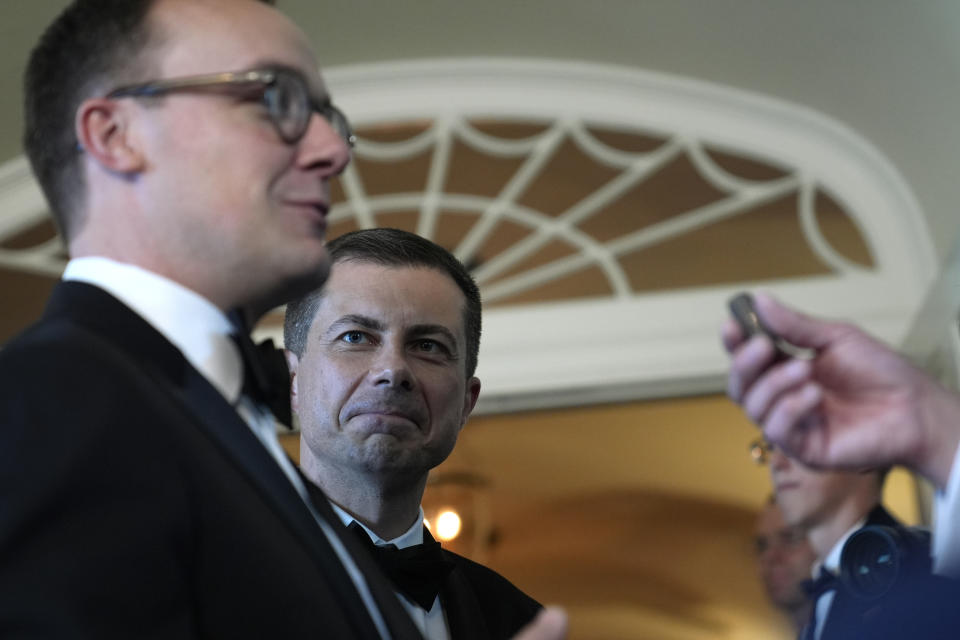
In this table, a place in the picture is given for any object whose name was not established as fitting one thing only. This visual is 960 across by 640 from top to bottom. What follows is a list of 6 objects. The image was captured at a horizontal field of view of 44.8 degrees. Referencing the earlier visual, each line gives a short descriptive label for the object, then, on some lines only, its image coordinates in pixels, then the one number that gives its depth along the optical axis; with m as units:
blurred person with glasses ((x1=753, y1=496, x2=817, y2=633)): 3.61
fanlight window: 4.50
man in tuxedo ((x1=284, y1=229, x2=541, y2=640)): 1.67
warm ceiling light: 5.67
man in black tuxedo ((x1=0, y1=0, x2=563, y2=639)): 0.85
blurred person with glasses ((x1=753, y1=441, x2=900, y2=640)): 2.74
